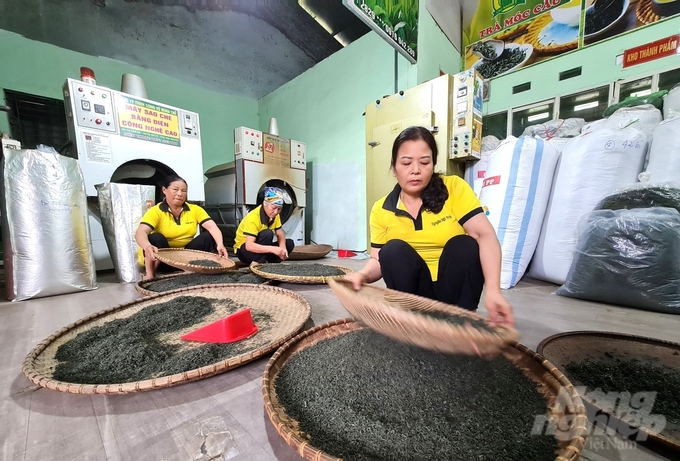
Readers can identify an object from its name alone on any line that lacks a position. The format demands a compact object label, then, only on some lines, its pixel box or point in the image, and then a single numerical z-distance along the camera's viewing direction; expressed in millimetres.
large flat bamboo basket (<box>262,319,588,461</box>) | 363
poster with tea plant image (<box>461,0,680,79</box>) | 2637
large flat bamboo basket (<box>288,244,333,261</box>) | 2588
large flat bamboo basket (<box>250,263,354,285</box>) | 1436
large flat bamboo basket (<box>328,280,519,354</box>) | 428
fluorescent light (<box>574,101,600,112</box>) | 2831
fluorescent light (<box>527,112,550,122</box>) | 3134
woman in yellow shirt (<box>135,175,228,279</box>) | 1746
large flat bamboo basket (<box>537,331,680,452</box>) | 741
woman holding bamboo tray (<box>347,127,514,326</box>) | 875
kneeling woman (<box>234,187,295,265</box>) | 1930
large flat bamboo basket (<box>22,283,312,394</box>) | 551
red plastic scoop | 808
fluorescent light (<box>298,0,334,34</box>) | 2703
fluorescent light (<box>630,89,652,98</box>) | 2494
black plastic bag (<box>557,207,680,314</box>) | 1105
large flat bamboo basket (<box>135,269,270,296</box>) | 1324
